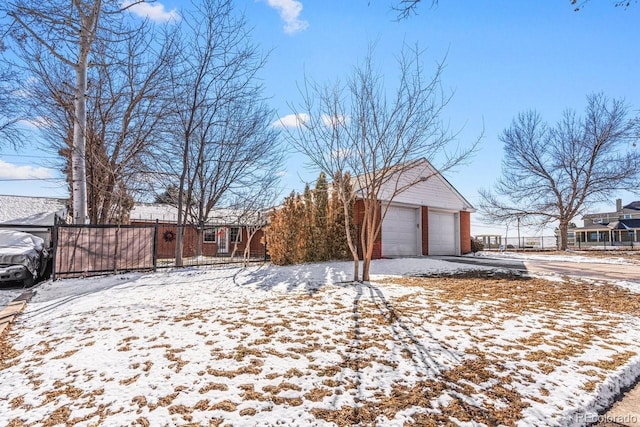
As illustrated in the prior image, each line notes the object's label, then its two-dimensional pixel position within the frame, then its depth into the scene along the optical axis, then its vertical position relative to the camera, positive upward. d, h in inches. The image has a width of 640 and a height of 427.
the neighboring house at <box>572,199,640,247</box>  1289.4 +47.8
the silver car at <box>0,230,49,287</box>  290.7 -19.4
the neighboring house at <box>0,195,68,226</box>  718.5 +72.0
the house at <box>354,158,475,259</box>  517.6 +33.9
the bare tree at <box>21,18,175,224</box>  362.6 +148.2
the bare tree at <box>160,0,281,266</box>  397.1 +163.4
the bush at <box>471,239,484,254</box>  688.7 -13.8
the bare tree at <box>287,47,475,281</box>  270.1 +96.3
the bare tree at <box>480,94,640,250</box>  756.0 +183.3
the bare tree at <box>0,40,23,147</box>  345.1 +148.6
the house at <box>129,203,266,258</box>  775.7 +4.9
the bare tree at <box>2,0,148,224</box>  270.4 +179.0
